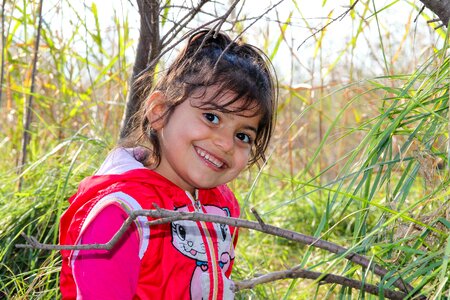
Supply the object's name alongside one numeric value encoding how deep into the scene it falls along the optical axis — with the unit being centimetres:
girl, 116
